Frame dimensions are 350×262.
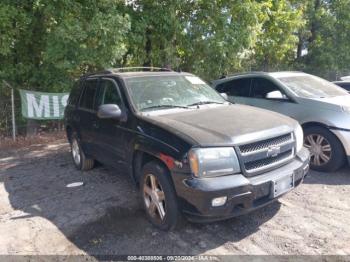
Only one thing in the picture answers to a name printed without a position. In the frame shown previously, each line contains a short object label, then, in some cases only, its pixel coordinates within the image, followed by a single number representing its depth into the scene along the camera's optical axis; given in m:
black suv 3.37
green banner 8.89
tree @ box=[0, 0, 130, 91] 7.93
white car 5.45
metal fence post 8.65
